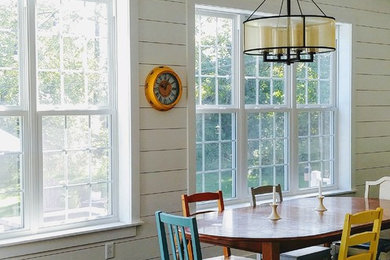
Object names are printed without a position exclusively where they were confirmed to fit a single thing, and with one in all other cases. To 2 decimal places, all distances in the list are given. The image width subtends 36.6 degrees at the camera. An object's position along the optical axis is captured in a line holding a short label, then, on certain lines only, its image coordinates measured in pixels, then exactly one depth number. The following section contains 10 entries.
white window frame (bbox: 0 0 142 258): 4.41
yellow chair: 3.40
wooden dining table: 3.42
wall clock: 4.64
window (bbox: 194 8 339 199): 5.27
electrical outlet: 4.45
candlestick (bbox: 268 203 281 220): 3.92
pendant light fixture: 3.61
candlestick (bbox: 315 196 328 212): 4.28
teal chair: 3.22
